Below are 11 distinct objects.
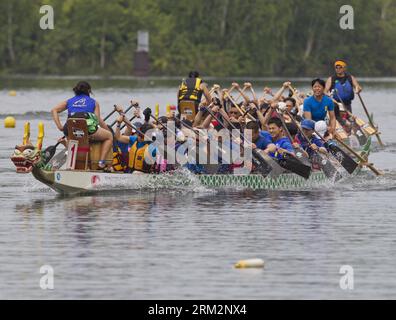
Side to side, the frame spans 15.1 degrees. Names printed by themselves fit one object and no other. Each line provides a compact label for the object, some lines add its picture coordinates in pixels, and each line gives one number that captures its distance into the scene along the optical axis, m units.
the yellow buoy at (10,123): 49.84
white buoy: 18.69
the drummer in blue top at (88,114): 25.33
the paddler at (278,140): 26.61
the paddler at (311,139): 27.70
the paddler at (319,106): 28.89
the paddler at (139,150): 26.02
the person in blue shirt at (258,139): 26.62
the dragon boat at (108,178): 24.42
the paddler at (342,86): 33.16
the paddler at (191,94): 31.17
